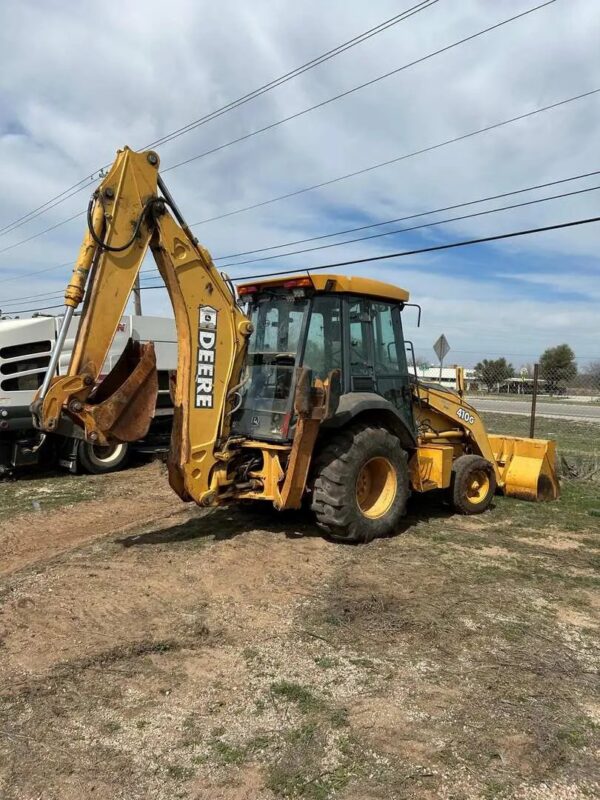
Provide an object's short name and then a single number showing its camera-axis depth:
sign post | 15.23
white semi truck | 9.82
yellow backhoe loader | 5.28
